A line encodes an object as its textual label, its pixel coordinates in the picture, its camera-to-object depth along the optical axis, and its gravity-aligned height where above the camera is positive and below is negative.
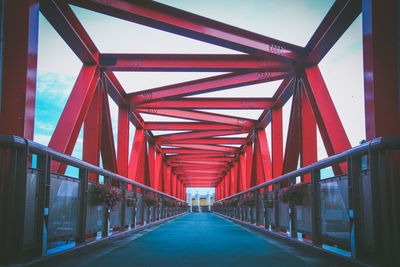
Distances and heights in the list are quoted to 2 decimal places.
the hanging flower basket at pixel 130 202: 12.27 -0.45
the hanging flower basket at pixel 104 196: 8.49 -0.18
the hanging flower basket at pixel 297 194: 8.27 -0.13
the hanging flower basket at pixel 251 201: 15.40 -0.52
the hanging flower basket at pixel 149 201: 16.16 -0.56
